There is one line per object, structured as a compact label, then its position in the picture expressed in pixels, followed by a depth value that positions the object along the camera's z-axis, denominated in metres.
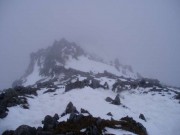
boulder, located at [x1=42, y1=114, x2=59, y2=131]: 22.34
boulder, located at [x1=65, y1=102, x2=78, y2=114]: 29.42
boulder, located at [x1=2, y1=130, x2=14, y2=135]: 21.20
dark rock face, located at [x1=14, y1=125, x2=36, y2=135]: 20.42
